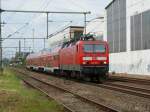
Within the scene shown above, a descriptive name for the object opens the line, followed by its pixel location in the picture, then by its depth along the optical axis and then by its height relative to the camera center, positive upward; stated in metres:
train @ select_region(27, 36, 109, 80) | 31.42 +1.00
